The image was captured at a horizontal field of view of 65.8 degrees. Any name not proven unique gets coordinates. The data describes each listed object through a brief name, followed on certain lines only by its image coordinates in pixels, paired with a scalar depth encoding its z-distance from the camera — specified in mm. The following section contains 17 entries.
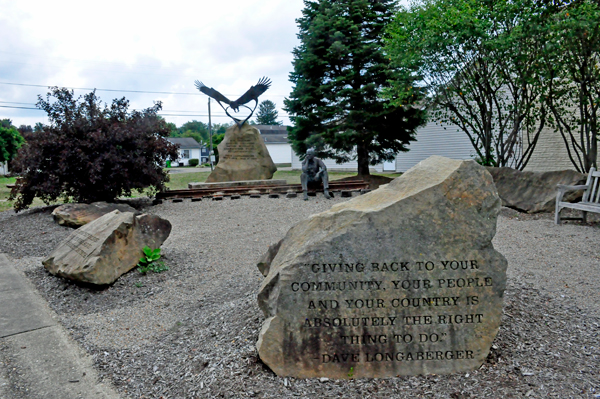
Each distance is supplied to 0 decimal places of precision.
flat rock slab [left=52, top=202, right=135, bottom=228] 9117
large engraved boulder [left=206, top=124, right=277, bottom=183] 16234
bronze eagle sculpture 17047
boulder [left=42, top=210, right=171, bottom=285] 5480
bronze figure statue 11555
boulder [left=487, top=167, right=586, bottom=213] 9534
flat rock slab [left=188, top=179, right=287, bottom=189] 15320
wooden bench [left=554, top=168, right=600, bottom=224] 8352
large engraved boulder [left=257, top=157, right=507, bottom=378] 3223
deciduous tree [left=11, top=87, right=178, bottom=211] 10594
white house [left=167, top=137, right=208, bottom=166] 78400
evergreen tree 18047
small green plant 6000
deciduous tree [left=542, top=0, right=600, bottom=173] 9540
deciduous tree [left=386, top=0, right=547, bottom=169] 10766
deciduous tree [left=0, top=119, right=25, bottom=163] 38281
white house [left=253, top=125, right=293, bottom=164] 53938
